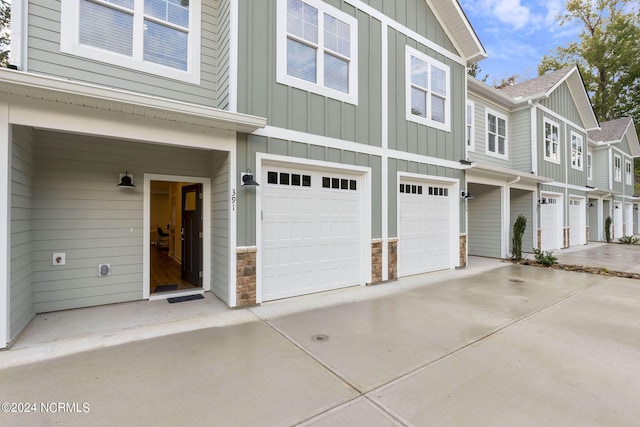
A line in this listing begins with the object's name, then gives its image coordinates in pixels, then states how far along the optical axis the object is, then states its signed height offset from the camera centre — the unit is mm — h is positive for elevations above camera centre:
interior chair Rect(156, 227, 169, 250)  10845 -936
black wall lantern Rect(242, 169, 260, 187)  4754 +610
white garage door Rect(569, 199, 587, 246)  14172 -231
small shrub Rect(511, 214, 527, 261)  9562 -615
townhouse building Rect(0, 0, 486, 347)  3881 +1165
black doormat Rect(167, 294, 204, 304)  5242 -1485
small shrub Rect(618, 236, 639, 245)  15307 -1218
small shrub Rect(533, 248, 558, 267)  8898 -1300
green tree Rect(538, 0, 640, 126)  20828 +12327
